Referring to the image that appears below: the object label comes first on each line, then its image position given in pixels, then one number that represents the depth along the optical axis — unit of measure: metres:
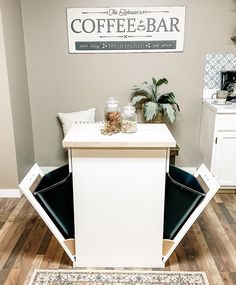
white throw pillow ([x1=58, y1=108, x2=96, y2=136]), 3.23
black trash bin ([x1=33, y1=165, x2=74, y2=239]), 1.89
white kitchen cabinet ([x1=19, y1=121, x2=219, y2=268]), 1.79
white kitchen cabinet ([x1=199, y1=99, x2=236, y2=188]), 2.87
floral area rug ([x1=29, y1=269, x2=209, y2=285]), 1.93
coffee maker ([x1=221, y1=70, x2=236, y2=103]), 3.20
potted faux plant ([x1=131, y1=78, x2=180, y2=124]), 3.01
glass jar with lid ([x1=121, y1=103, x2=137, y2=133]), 1.87
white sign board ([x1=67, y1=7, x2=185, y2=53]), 3.05
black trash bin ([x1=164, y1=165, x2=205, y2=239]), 1.86
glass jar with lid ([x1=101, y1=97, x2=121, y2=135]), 1.86
